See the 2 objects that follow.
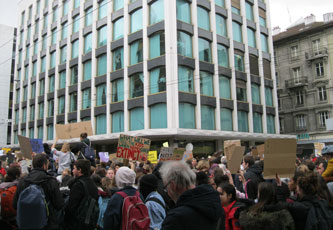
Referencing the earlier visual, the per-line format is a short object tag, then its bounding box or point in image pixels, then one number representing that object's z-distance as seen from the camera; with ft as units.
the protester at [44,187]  13.55
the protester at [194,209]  8.18
